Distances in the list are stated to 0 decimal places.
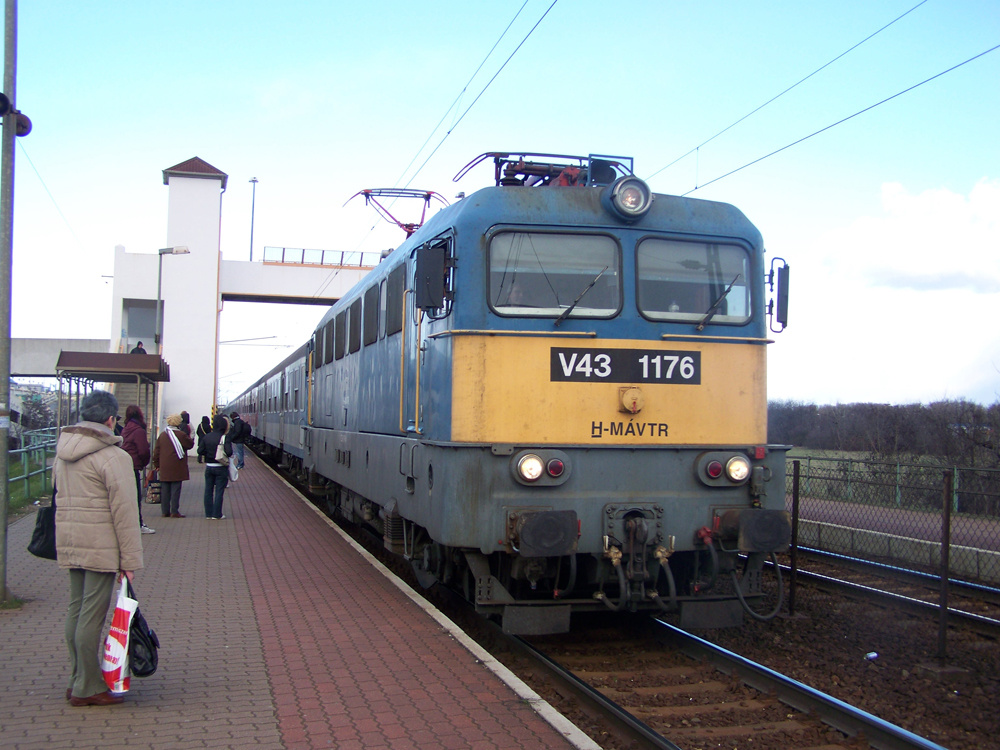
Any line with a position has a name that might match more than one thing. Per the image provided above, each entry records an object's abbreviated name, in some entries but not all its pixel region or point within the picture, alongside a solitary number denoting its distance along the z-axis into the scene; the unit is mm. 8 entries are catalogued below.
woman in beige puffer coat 4820
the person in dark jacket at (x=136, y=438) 10664
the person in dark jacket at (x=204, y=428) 16750
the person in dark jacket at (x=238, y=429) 17817
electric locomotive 6184
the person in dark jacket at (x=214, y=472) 13562
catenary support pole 7402
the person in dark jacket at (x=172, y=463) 13602
